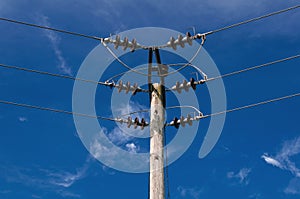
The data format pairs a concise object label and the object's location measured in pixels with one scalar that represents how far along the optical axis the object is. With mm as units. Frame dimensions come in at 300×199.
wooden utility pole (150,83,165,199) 8266
